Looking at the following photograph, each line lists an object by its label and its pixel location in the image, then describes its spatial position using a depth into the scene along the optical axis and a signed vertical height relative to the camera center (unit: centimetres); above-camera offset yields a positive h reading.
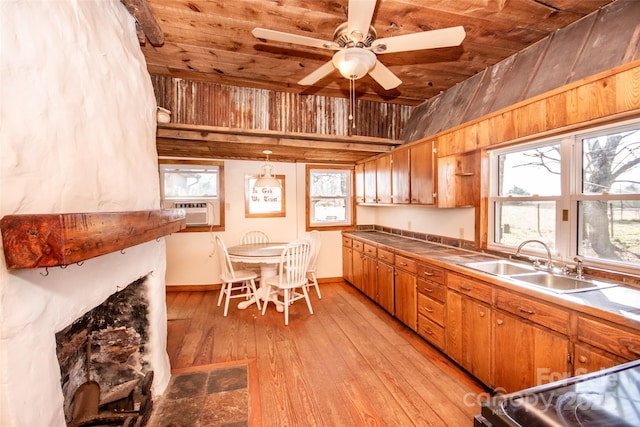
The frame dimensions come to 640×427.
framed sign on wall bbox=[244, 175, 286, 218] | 470 +12
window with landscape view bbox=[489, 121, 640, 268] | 176 +7
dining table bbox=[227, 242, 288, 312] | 343 -62
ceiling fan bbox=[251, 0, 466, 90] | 154 +96
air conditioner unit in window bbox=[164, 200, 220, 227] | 441 -4
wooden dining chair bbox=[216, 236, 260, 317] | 344 -89
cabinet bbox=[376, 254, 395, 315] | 331 -101
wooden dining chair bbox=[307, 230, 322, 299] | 387 -59
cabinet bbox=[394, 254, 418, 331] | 290 -94
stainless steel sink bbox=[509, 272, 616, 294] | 179 -54
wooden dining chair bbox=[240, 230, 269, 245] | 457 -49
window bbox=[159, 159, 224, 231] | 440 +29
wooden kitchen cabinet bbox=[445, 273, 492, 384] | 203 -95
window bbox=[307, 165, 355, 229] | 495 +17
